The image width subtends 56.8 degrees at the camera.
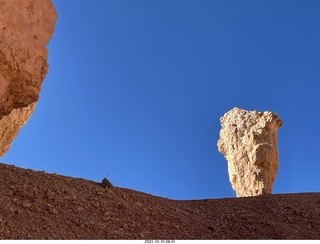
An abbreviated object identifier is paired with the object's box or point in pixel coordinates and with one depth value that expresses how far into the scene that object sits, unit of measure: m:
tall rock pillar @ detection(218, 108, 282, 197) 21.41
